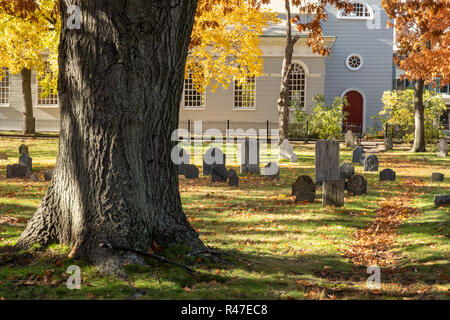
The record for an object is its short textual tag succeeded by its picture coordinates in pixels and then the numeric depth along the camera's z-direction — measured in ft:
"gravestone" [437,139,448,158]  75.41
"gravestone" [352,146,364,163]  64.13
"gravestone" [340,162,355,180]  46.33
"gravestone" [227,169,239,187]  44.81
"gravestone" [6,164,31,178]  46.75
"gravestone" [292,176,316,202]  36.29
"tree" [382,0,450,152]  67.87
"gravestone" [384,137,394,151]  86.02
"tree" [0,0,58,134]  73.36
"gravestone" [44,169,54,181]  45.27
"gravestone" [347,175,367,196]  39.99
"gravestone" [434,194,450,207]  33.83
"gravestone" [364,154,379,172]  56.14
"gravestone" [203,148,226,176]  50.65
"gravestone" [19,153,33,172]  49.51
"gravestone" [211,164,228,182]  47.21
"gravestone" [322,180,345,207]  34.60
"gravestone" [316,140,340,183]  43.55
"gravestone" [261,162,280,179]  49.24
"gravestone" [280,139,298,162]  65.87
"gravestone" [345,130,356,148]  85.87
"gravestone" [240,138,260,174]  52.08
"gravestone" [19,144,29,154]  54.82
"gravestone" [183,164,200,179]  48.78
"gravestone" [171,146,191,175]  50.11
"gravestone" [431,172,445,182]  48.39
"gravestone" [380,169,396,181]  48.70
